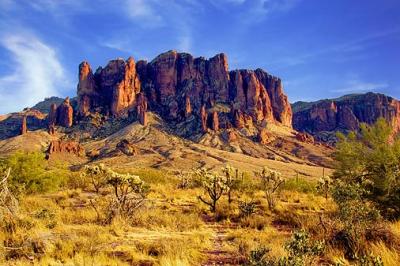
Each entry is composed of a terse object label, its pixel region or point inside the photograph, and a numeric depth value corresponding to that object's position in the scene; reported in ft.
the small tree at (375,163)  49.32
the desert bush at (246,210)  61.67
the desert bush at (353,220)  32.60
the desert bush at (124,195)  52.62
